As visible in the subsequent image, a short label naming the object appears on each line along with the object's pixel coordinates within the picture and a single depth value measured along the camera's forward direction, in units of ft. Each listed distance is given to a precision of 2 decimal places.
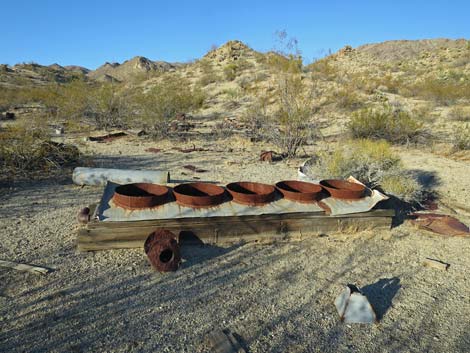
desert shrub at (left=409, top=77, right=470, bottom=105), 62.23
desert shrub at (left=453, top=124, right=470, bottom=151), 35.29
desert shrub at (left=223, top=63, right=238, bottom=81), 90.80
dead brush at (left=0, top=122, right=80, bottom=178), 23.94
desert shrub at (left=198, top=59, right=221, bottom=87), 90.48
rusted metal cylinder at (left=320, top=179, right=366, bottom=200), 17.22
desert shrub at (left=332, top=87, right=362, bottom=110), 56.39
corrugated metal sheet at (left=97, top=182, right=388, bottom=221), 14.47
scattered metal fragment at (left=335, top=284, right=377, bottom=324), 10.88
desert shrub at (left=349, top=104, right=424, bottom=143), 37.88
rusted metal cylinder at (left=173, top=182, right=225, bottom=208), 15.28
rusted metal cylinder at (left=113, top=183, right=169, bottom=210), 14.73
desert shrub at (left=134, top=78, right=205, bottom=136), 41.09
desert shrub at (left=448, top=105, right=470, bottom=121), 51.83
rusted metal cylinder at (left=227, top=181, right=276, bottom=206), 15.87
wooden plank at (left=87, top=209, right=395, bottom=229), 14.02
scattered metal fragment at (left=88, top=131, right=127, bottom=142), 38.91
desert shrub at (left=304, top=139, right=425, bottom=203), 20.51
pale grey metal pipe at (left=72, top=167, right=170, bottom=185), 21.39
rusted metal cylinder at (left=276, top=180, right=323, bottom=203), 16.58
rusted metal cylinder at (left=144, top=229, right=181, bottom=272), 12.94
